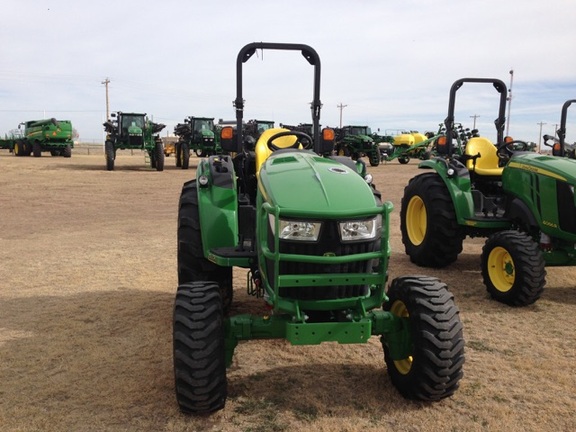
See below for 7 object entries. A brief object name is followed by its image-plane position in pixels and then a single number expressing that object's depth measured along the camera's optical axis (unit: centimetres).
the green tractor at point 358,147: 2881
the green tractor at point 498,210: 560
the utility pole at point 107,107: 5544
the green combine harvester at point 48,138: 3222
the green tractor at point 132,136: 2330
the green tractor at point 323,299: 321
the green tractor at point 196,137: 2533
